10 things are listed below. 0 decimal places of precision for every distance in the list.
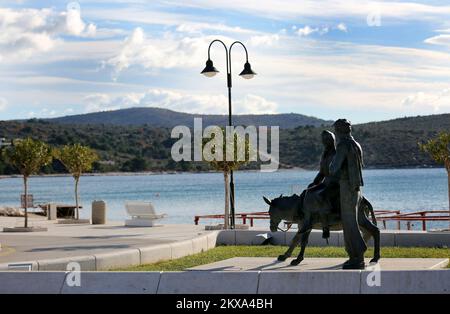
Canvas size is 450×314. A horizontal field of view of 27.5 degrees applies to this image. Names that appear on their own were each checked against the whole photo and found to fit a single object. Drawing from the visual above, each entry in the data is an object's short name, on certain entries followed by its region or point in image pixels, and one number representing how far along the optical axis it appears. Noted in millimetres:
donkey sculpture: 14469
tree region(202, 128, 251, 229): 28594
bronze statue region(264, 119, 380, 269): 13789
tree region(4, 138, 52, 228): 28250
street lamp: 27469
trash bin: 31791
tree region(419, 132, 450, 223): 29188
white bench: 30484
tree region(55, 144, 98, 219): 34625
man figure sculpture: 13727
